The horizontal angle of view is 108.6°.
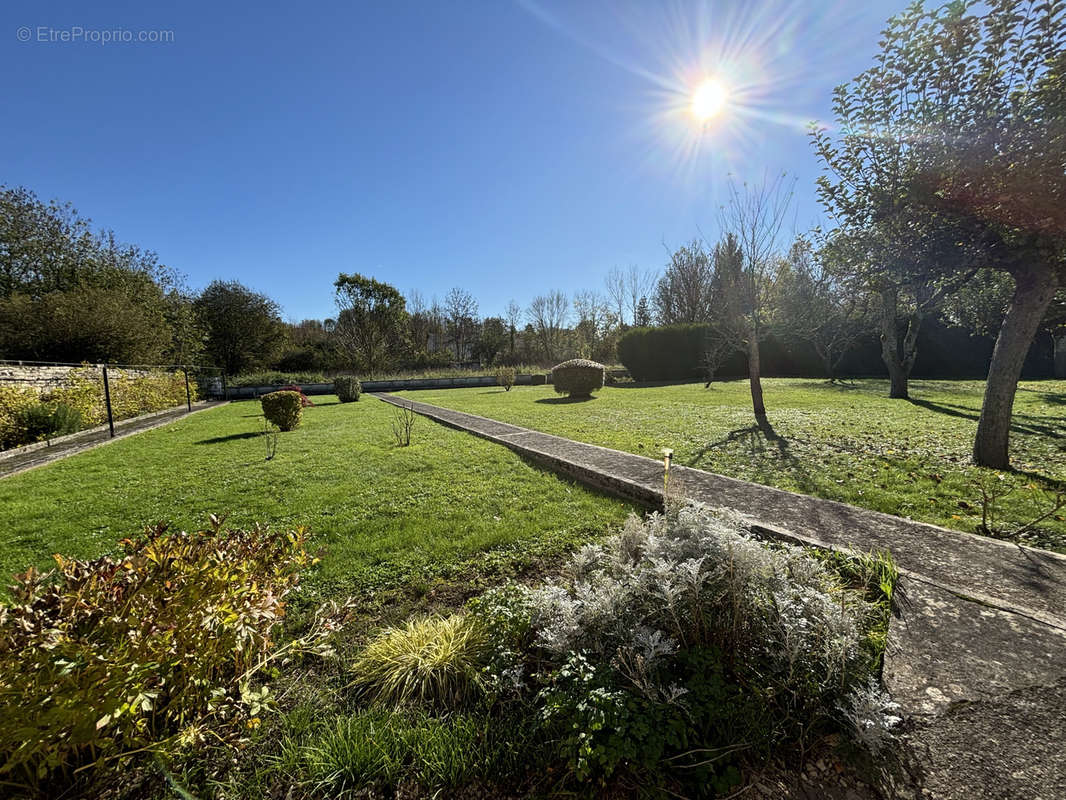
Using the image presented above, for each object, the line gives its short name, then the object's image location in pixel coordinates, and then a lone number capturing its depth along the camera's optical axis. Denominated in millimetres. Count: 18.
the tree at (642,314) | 31734
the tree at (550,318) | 33719
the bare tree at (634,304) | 31753
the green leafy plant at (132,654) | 1021
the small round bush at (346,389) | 15328
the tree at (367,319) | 25766
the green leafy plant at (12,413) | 6609
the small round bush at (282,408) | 8141
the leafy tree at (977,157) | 3674
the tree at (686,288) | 25906
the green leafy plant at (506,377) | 19031
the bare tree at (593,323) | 32406
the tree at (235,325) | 23078
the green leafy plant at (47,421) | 6969
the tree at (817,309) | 19297
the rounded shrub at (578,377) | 13766
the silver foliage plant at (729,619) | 1414
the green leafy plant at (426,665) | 1590
